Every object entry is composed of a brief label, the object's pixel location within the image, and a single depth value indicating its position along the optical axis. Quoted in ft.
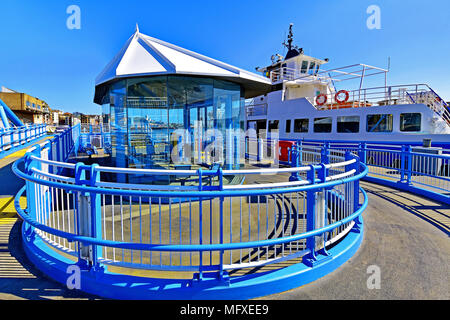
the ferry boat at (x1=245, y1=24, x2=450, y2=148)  47.52
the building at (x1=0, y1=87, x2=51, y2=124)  173.68
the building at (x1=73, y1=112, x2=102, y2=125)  195.10
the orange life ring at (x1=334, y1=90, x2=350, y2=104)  57.39
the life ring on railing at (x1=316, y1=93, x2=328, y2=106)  61.79
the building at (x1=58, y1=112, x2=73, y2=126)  261.98
